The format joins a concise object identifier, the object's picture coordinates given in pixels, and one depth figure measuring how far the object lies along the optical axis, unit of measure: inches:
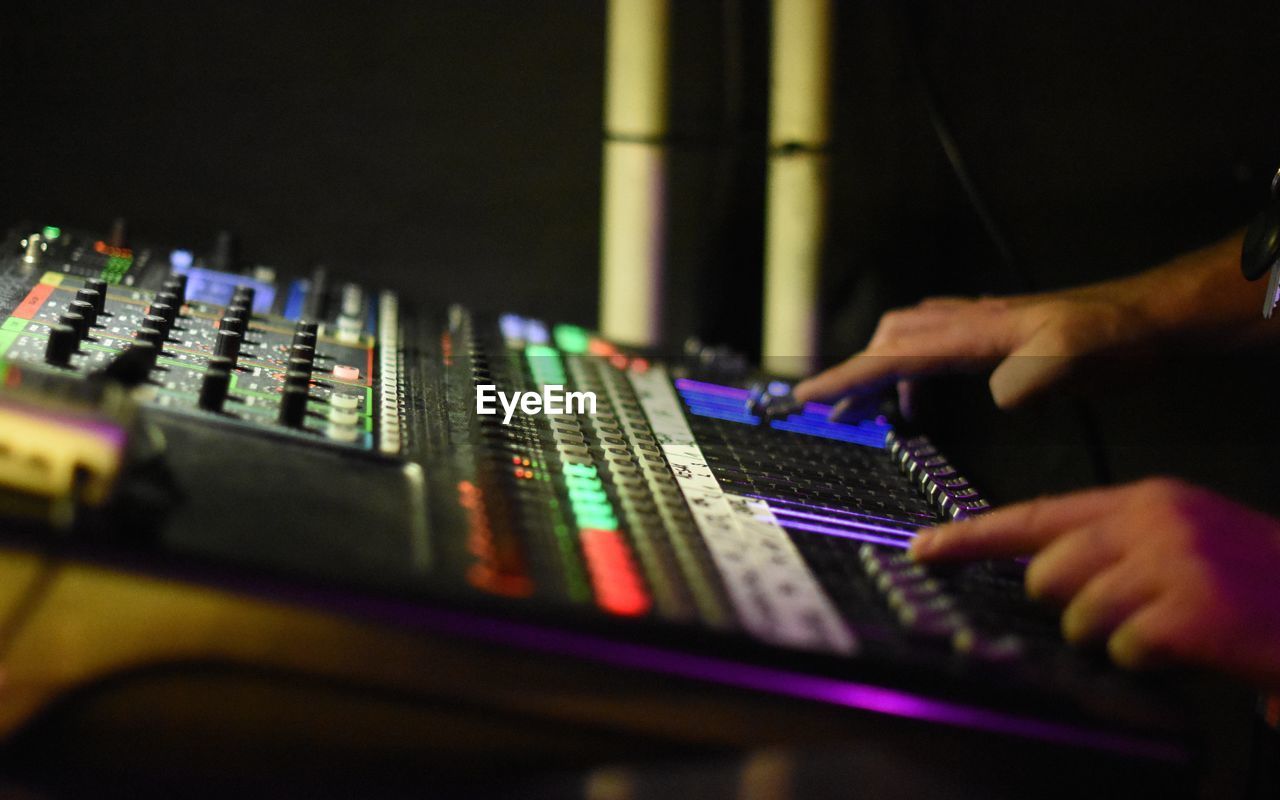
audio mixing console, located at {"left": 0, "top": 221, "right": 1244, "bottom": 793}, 40.4
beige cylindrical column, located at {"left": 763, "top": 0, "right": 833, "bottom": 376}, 68.0
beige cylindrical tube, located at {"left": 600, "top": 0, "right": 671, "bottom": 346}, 67.2
